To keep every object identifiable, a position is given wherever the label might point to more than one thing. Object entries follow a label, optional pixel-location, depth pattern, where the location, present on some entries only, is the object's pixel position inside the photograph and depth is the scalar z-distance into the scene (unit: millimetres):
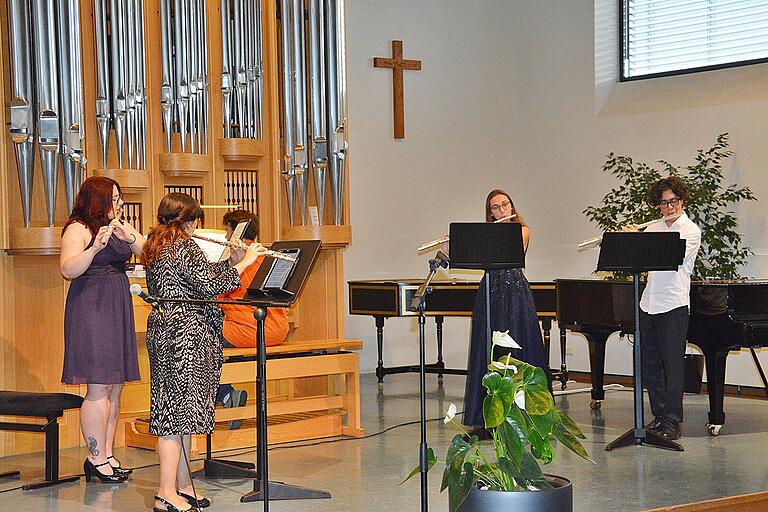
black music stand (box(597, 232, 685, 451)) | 6254
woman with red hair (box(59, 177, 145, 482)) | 5621
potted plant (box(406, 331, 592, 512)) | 3217
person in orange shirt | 6586
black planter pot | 3211
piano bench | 5688
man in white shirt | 6574
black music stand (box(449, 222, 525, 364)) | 6152
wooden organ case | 6488
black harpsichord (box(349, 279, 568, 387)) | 8773
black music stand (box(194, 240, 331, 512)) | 4695
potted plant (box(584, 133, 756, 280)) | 8789
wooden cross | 10641
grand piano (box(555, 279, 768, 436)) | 6703
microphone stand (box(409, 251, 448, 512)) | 4049
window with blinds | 9430
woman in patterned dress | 4863
